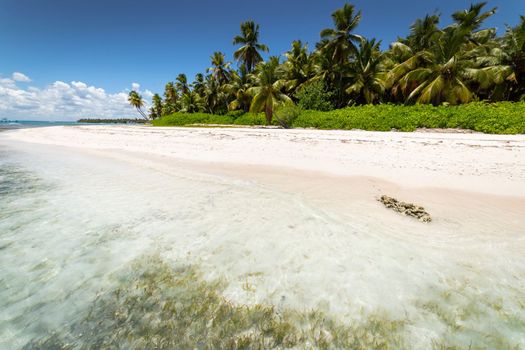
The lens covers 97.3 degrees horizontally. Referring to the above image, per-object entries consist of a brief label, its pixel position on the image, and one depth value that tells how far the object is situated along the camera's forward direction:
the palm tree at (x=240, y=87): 31.67
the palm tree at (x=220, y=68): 37.53
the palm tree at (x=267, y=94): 22.19
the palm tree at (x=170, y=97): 53.21
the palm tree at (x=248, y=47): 33.53
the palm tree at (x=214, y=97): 39.09
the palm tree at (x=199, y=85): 44.09
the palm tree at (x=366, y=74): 23.08
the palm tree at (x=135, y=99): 61.78
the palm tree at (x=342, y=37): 23.05
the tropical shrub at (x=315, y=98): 23.04
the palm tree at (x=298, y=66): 27.87
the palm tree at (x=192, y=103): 41.97
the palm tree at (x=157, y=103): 65.31
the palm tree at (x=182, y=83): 50.38
